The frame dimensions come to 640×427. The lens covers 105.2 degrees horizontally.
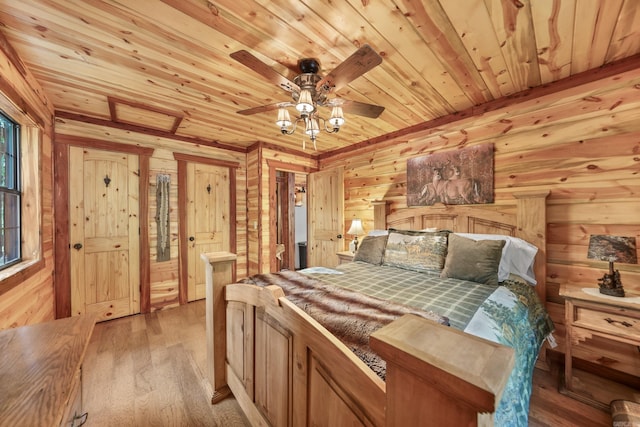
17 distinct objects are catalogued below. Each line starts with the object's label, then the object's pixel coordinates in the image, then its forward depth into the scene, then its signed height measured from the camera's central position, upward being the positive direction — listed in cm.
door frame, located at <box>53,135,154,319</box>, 265 -11
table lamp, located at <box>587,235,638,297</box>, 160 -30
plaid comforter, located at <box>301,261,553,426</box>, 108 -57
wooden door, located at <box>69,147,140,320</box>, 279 -27
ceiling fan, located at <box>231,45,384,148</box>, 140 +84
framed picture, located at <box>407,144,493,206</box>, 255 +37
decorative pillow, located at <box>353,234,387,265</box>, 257 -44
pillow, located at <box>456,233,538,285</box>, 210 -41
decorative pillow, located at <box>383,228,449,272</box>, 221 -39
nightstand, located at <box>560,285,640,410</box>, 156 -79
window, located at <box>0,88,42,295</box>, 188 +15
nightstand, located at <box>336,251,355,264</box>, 334 -65
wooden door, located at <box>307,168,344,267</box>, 381 -11
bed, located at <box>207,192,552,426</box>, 48 -54
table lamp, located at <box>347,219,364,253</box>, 343 -29
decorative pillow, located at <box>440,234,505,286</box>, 187 -41
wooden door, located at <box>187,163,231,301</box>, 355 -10
